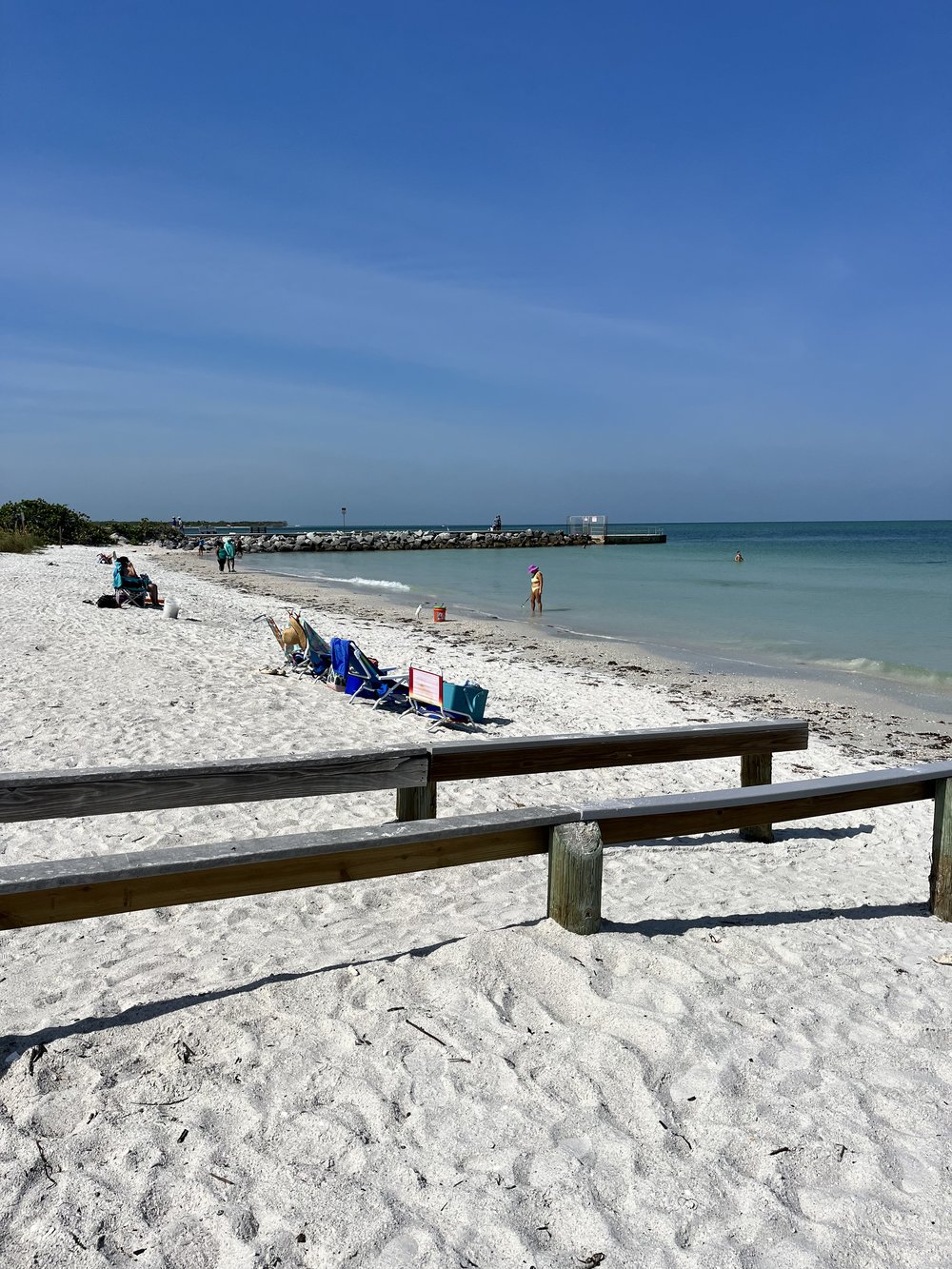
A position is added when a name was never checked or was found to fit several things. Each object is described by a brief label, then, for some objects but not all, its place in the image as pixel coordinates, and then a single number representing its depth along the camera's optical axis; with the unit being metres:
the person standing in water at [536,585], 22.18
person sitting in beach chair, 16.03
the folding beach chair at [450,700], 8.27
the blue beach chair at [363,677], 8.77
